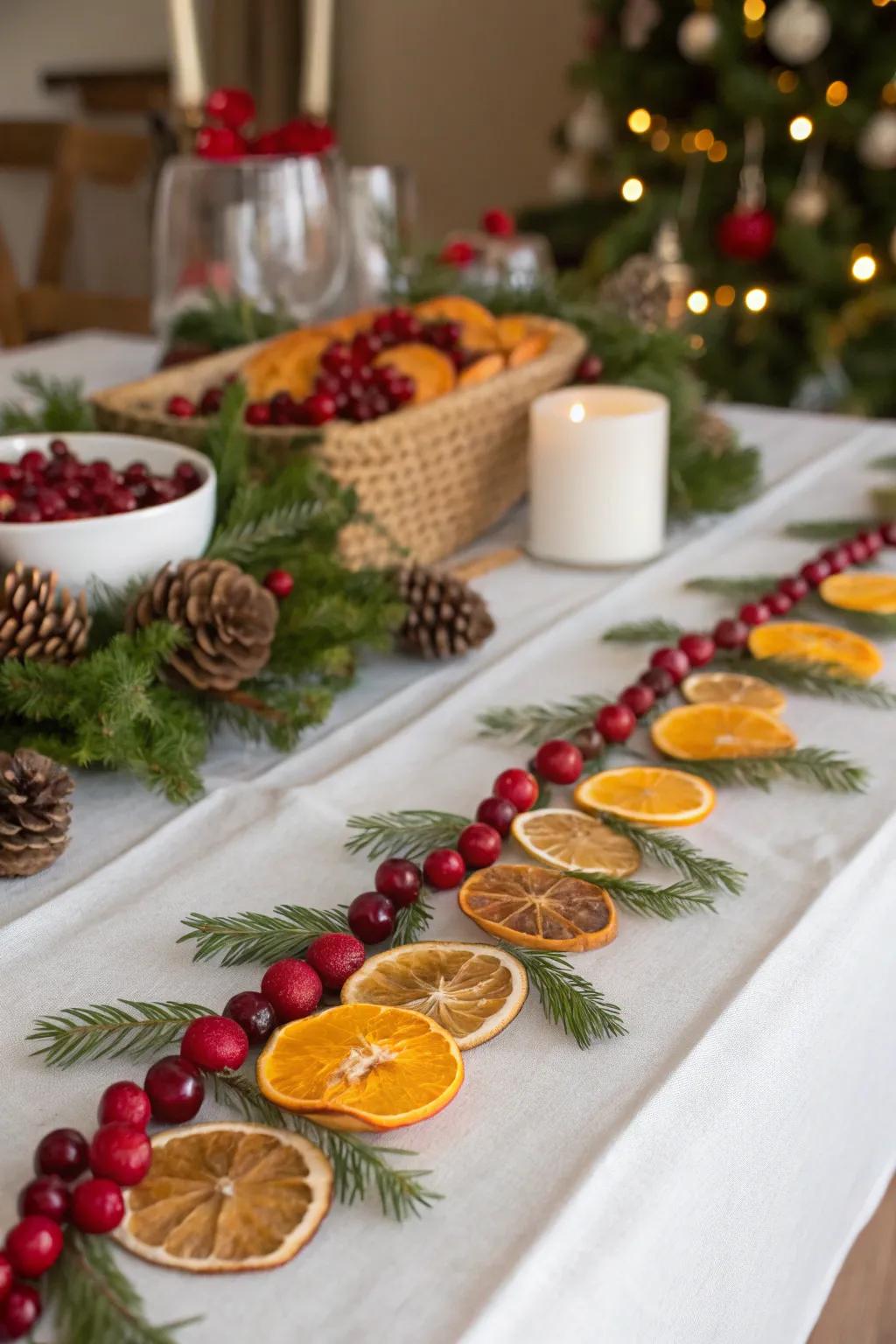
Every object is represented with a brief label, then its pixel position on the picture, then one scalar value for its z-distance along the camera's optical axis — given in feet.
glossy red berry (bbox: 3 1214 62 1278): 1.20
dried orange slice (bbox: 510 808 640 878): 1.95
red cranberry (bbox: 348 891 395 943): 1.77
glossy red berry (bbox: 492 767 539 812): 2.10
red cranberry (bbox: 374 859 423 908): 1.83
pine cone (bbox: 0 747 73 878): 1.89
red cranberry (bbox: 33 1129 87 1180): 1.32
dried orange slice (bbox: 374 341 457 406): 3.22
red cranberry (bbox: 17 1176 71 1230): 1.25
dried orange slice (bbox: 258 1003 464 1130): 1.41
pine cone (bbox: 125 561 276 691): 2.25
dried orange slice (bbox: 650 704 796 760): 2.28
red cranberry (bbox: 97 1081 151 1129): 1.38
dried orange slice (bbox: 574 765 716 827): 2.07
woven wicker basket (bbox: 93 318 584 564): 2.85
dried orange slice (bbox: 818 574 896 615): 2.89
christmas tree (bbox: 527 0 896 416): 8.02
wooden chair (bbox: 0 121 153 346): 6.77
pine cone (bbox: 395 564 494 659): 2.74
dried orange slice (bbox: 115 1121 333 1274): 1.24
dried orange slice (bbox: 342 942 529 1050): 1.57
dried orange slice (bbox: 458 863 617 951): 1.75
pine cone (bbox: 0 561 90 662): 2.18
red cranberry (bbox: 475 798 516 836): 2.04
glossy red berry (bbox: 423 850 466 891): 1.90
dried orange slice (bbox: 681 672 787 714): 2.48
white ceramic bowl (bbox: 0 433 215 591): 2.27
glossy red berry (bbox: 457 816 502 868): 1.95
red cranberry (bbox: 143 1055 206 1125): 1.41
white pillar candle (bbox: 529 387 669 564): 3.17
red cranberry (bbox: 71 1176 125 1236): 1.25
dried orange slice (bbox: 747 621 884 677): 2.61
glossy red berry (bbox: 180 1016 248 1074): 1.49
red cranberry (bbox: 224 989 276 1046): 1.55
